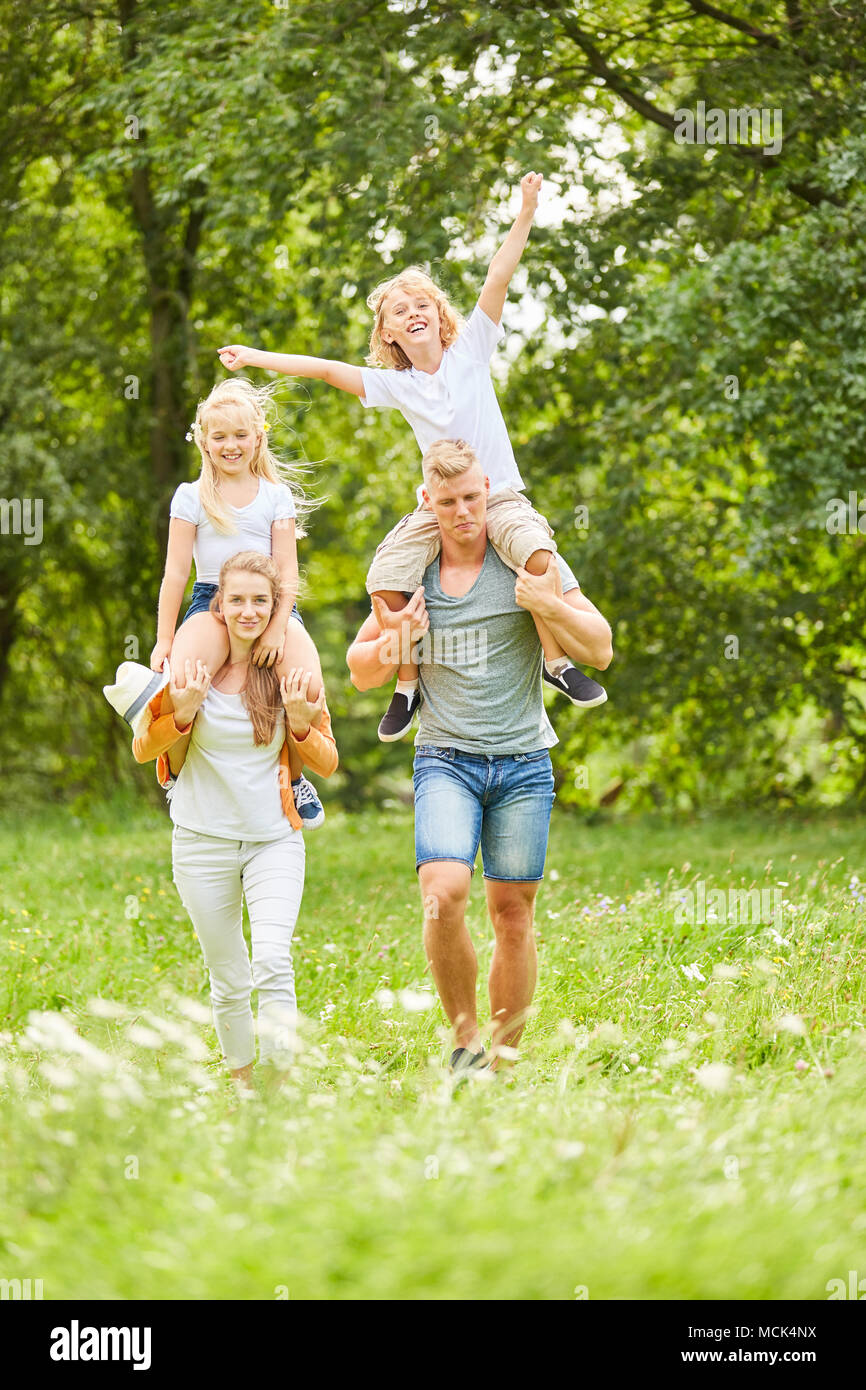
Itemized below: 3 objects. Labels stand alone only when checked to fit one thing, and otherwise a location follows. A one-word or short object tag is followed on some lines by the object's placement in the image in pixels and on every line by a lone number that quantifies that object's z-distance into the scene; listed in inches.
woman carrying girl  310.2
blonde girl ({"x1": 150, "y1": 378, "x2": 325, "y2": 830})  323.3
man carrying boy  314.0
